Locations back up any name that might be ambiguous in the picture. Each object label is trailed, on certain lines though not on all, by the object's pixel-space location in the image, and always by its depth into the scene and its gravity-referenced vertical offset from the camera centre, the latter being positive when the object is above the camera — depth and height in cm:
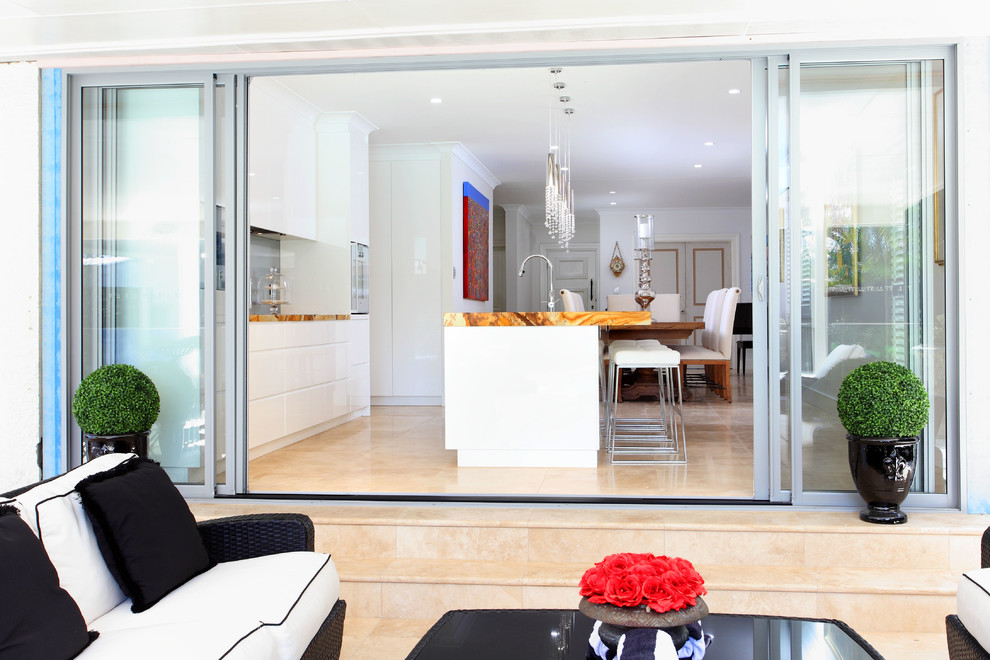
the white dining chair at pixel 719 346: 645 -16
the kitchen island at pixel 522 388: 426 -32
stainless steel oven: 629 +41
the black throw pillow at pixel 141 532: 190 -51
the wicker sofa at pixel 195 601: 169 -66
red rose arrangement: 144 -47
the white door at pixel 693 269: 1184 +90
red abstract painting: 784 +88
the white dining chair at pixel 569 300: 669 +25
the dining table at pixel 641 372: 780 -47
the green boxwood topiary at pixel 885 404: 304 -29
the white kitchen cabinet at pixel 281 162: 500 +116
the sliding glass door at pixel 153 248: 368 +38
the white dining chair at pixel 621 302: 905 +31
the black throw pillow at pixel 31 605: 145 -53
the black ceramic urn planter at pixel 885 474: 306 -56
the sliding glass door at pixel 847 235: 337 +40
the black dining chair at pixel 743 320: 966 +11
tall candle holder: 625 +69
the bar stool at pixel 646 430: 438 -70
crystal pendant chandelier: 535 +118
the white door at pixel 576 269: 1338 +102
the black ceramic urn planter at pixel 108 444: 338 -49
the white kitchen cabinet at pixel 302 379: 470 -34
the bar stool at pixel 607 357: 488 -22
